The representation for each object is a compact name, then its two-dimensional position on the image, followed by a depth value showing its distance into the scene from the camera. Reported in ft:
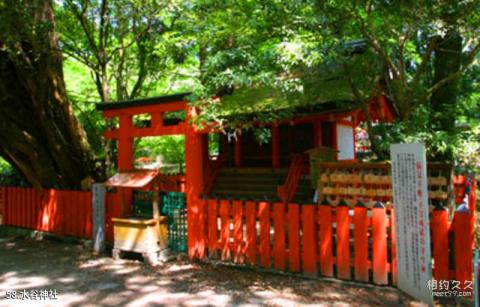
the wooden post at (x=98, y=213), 26.16
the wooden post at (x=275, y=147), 42.73
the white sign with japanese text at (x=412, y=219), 15.19
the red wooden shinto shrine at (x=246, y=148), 22.93
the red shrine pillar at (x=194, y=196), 22.82
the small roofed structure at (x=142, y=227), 22.95
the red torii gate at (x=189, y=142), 22.86
